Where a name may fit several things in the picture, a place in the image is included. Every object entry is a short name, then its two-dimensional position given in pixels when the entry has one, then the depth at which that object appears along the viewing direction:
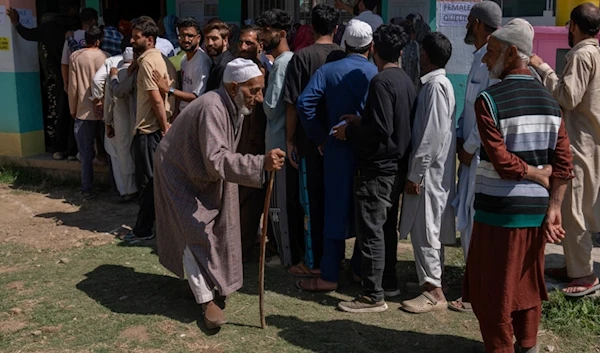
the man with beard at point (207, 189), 4.19
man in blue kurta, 4.73
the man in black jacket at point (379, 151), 4.38
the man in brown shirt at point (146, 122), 5.95
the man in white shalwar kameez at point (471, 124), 4.54
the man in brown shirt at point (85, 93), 7.36
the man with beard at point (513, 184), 3.48
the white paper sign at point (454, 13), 7.54
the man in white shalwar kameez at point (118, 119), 6.69
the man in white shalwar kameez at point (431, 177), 4.45
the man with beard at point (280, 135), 5.19
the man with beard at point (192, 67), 6.03
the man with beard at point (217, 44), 5.93
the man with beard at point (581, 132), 4.53
